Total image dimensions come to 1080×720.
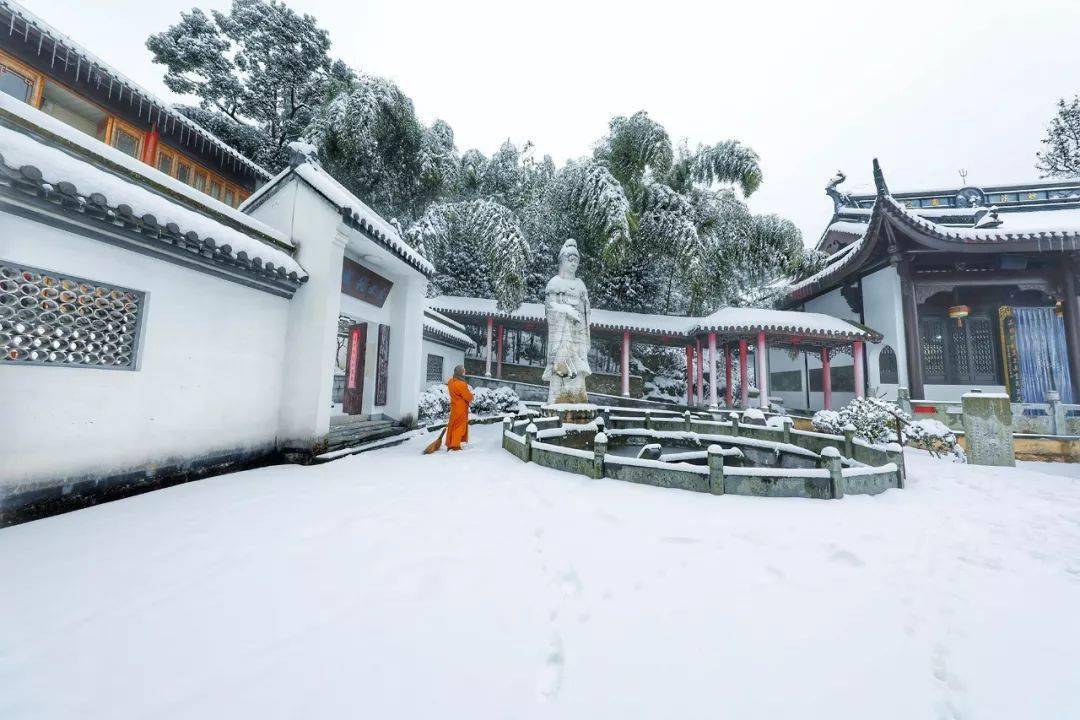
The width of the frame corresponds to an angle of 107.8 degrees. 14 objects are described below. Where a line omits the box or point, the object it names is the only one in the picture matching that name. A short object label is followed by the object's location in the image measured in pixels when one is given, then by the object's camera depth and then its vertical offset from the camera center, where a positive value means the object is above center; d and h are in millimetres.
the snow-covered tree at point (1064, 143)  19188 +12725
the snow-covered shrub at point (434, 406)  10430 -535
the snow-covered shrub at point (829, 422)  7531 -552
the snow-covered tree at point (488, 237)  13617 +5428
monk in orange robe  6555 -428
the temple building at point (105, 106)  6340 +5282
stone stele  6031 -494
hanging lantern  10295 +2222
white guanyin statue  8656 +1154
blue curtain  9711 +1129
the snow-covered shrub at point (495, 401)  12438 -454
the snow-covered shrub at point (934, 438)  6746 -740
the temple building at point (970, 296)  9516 +2765
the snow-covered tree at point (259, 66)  14836 +12395
